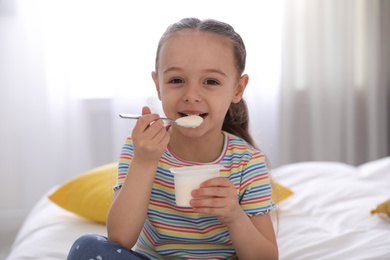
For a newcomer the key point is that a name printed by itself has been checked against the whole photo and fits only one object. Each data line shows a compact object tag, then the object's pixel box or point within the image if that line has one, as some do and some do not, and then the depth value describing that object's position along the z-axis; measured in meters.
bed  1.56
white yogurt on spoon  1.22
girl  1.18
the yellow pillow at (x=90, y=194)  1.90
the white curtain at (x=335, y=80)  3.66
